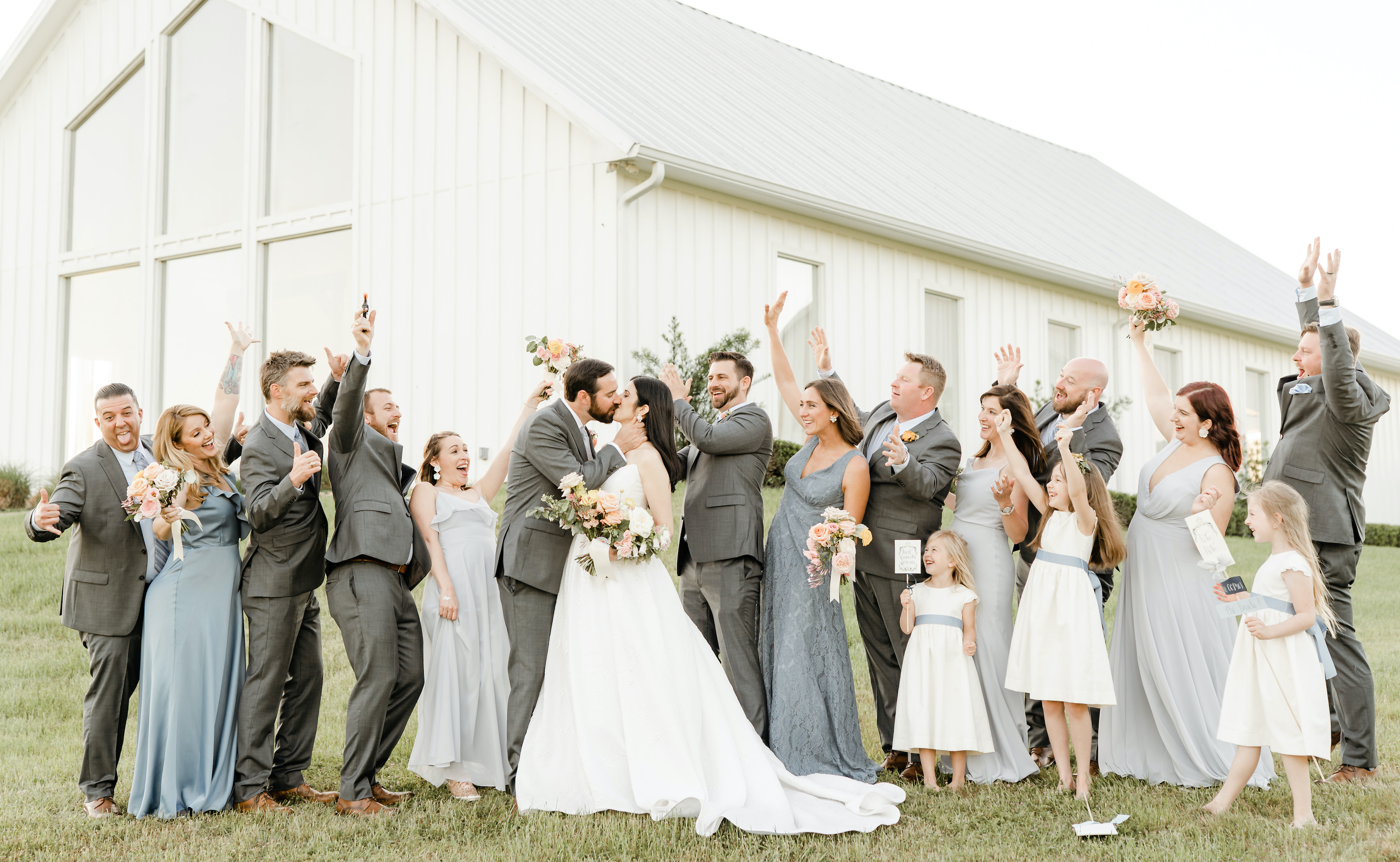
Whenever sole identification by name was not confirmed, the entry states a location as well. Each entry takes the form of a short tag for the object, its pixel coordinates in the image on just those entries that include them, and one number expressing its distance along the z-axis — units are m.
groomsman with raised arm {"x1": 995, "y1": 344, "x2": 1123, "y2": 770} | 6.33
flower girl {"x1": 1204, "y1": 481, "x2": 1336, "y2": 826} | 5.08
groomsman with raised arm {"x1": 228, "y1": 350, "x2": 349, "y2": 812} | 5.58
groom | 5.74
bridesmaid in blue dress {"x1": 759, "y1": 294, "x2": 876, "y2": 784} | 6.00
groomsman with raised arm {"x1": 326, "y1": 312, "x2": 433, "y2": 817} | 5.55
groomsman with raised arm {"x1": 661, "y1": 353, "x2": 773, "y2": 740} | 6.15
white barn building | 12.42
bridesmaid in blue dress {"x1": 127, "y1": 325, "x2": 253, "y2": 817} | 5.48
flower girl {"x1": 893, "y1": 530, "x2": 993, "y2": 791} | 5.91
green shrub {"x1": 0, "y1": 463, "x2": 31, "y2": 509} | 15.48
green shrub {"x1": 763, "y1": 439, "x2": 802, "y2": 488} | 13.23
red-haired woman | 5.97
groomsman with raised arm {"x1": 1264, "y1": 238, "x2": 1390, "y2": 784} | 5.83
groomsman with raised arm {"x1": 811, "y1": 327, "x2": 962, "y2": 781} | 6.27
